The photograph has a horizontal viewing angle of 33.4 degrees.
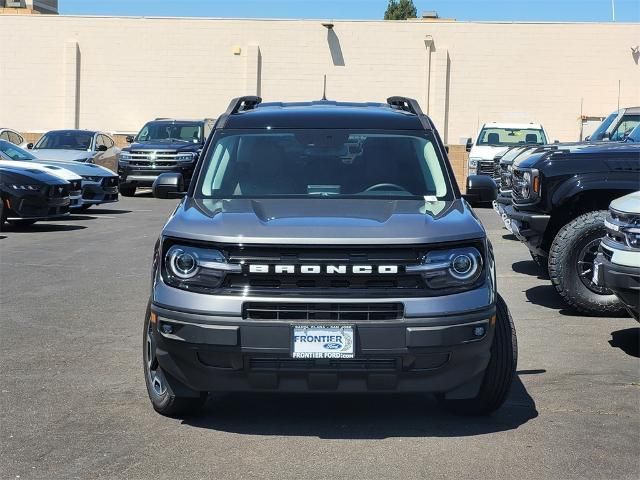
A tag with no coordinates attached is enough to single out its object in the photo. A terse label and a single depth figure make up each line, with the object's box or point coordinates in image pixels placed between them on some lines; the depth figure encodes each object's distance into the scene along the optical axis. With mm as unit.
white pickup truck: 24594
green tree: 92750
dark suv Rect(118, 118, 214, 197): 26000
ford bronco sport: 5312
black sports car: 16281
